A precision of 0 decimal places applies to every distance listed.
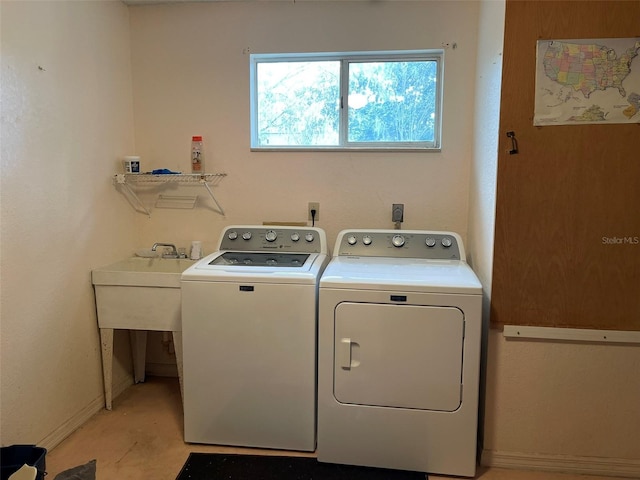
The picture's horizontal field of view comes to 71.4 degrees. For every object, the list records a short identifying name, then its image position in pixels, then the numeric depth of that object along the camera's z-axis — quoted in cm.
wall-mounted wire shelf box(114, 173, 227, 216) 266
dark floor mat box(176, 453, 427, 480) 192
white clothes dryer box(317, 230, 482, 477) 185
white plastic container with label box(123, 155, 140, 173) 256
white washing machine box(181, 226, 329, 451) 196
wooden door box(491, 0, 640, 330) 176
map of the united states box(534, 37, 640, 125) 174
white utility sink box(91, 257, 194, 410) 231
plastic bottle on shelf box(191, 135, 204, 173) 266
